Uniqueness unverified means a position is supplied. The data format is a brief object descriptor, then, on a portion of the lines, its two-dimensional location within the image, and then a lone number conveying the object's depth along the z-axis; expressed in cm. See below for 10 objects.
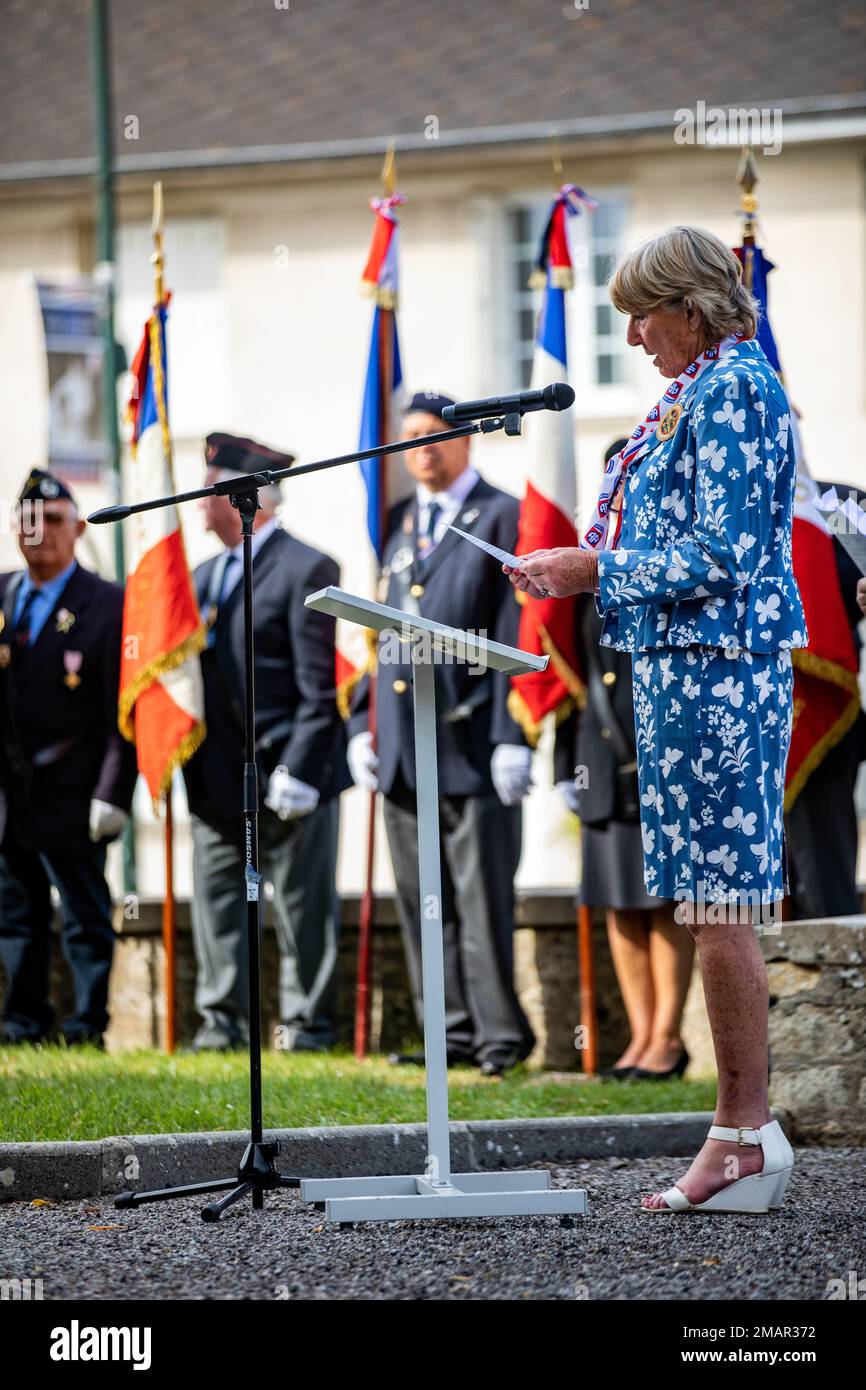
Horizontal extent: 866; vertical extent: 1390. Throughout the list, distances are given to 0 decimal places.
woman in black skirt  1230
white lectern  749
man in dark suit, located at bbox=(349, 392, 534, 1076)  1263
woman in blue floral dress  762
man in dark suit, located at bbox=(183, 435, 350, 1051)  1337
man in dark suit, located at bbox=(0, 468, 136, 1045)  1344
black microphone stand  804
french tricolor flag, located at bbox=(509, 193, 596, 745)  1264
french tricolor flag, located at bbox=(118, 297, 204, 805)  1343
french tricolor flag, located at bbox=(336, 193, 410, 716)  1371
